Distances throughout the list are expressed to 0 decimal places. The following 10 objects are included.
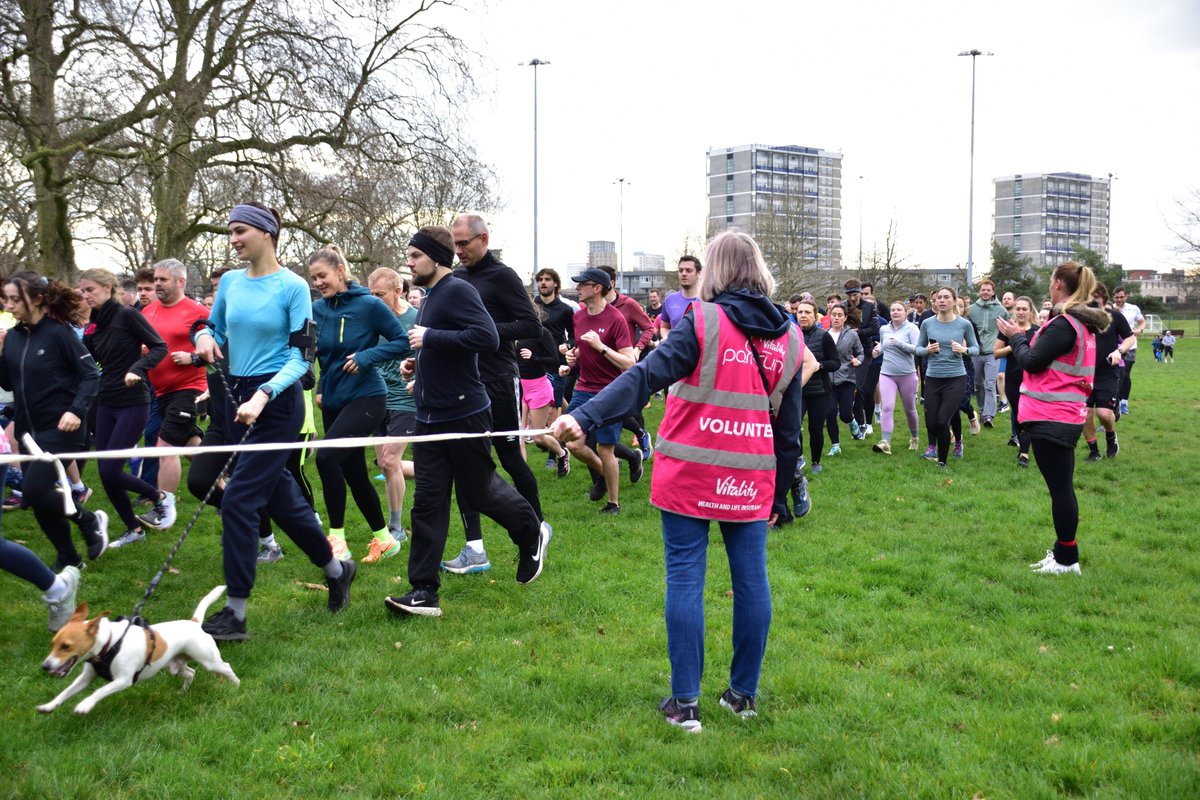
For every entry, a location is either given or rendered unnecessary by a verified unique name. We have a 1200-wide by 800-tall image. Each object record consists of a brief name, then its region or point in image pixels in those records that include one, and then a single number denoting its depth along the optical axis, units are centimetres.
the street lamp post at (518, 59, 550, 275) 3839
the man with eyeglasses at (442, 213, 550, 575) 604
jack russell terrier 365
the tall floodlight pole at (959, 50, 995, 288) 4338
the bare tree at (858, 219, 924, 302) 4203
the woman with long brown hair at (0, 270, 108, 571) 569
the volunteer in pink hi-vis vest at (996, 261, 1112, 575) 623
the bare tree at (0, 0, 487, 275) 1518
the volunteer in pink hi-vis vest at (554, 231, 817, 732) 378
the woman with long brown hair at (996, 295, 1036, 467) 1025
